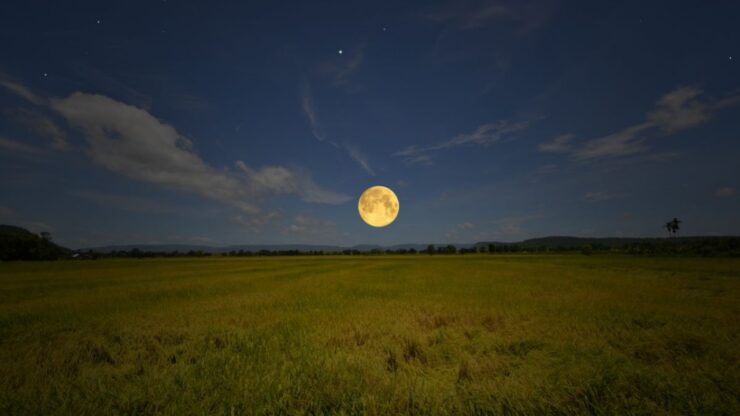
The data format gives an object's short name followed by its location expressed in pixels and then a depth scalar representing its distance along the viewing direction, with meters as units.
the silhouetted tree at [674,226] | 168.25
